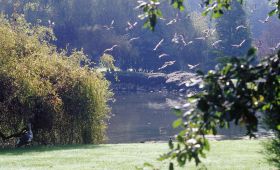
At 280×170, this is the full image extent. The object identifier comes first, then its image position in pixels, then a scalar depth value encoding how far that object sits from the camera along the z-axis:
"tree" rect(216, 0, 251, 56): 81.81
